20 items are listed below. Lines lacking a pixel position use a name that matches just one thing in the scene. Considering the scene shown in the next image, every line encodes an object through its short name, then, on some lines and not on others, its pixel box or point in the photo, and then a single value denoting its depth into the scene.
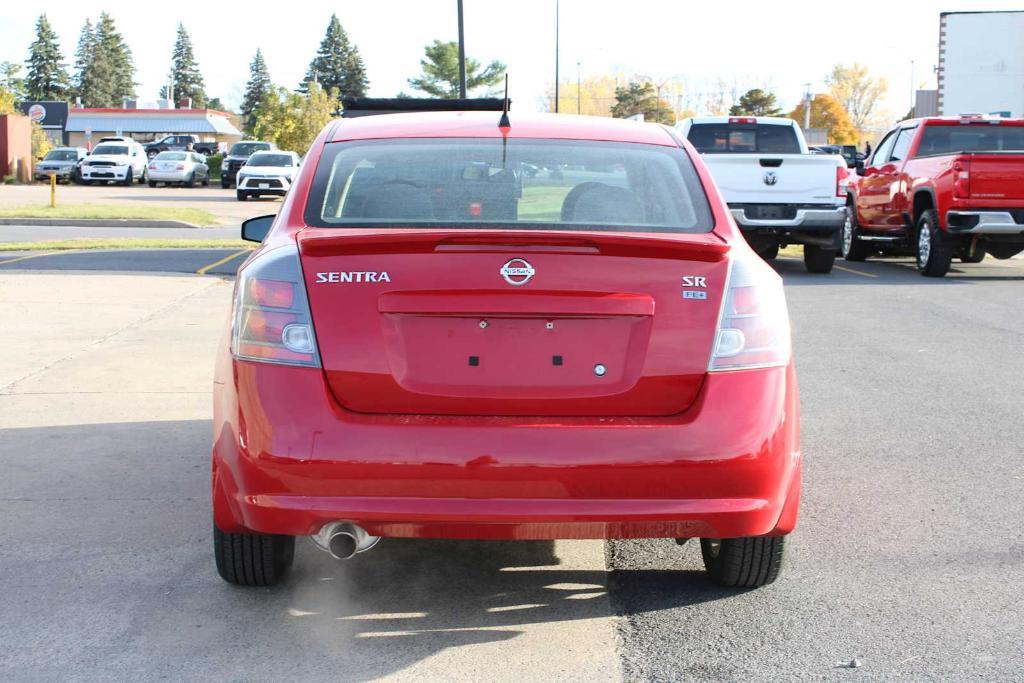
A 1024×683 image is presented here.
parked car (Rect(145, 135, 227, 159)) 73.00
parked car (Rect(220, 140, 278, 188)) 47.59
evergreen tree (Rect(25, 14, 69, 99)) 128.50
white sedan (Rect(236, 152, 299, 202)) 37.00
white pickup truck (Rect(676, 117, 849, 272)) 15.44
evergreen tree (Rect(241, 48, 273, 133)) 142.38
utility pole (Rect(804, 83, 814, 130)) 103.85
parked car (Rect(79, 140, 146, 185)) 47.56
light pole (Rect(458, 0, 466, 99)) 27.61
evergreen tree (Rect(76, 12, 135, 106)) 133.00
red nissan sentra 3.69
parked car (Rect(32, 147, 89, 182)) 48.62
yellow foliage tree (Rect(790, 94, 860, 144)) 108.12
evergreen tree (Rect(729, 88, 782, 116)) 94.06
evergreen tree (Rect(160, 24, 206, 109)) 153.00
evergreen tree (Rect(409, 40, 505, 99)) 88.25
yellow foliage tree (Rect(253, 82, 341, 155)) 52.69
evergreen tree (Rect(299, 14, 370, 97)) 128.50
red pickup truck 15.15
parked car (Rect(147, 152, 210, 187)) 47.59
